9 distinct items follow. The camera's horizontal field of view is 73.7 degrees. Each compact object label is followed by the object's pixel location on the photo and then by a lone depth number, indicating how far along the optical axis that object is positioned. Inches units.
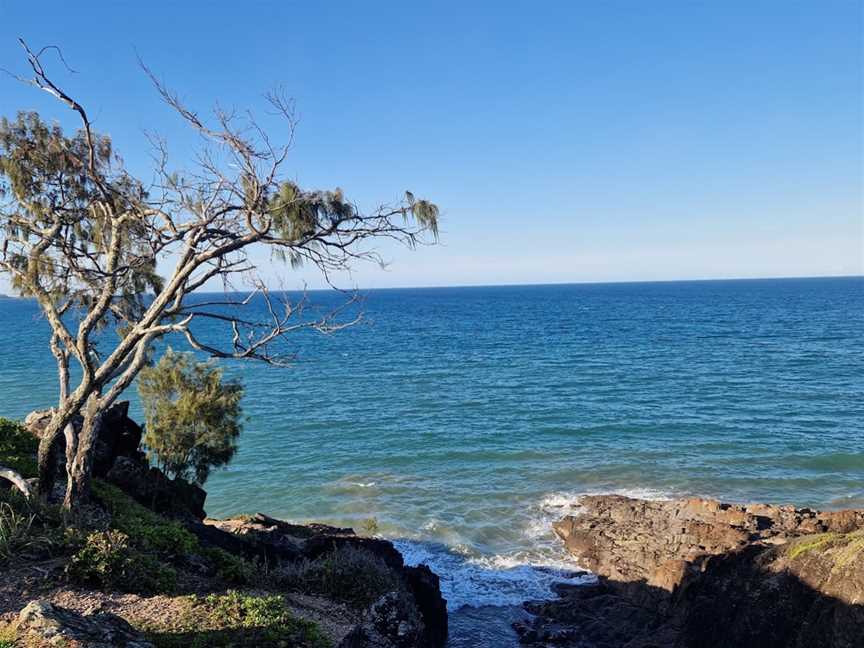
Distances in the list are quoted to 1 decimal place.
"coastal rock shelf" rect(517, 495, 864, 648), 540.4
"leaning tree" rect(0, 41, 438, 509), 499.2
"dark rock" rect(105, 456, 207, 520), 768.9
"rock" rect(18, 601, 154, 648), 294.2
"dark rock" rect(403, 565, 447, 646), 705.6
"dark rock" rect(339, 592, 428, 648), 429.1
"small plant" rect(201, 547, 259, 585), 477.7
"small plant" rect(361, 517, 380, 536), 1089.4
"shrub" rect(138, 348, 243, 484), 973.8
